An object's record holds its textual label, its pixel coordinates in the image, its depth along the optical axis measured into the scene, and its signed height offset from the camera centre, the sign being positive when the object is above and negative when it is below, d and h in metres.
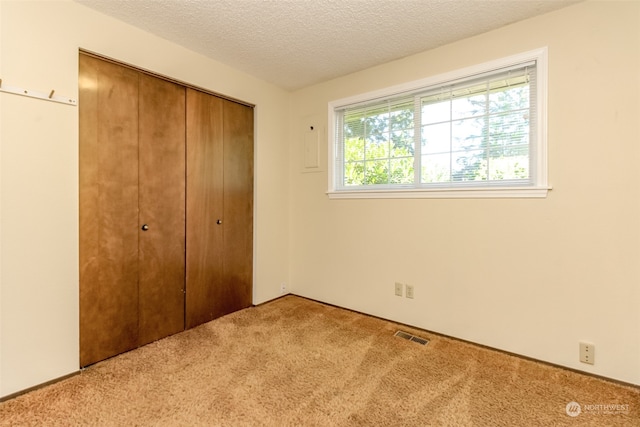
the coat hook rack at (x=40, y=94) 1.68 +0.70
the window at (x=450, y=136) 2.16 +0.66
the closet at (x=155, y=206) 2.04 +0.04
